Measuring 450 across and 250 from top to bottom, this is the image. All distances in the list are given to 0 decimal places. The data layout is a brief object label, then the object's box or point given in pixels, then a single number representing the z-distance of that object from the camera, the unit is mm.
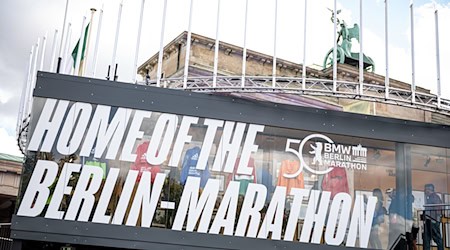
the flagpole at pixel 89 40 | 14797
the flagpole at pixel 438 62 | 13961
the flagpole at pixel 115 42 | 13492
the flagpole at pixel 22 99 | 16742
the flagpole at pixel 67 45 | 15758
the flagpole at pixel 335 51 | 13502
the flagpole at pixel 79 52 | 14602
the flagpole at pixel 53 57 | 16264
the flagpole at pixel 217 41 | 13250
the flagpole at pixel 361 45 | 13508
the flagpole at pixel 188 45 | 13291
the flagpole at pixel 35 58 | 16478
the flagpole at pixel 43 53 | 16077
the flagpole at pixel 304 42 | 13357
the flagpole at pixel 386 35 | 14138
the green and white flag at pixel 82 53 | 14841
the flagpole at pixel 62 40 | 14005
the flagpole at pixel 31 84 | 15938
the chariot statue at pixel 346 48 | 26234
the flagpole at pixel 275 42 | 13491
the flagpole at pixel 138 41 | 13289
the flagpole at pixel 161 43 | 13375
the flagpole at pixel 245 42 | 13389
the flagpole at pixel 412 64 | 13750
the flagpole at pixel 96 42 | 13703
